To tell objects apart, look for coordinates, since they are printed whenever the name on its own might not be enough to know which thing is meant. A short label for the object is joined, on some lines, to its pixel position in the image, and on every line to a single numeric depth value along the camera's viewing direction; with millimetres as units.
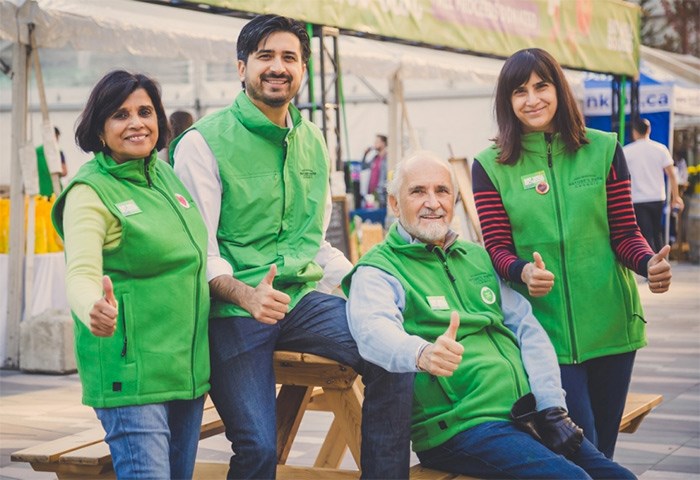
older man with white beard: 3039
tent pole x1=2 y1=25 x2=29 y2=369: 7647
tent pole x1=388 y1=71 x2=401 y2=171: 12266
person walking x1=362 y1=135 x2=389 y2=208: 15641
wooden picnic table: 3250
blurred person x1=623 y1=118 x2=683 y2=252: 12320
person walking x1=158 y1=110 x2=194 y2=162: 6980
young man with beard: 2990
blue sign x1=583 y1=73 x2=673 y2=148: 15453
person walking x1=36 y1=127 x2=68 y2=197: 10523
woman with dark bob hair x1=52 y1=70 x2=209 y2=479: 2701
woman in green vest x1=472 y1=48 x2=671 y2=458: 3346
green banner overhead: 8258
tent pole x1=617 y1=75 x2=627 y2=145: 13750
